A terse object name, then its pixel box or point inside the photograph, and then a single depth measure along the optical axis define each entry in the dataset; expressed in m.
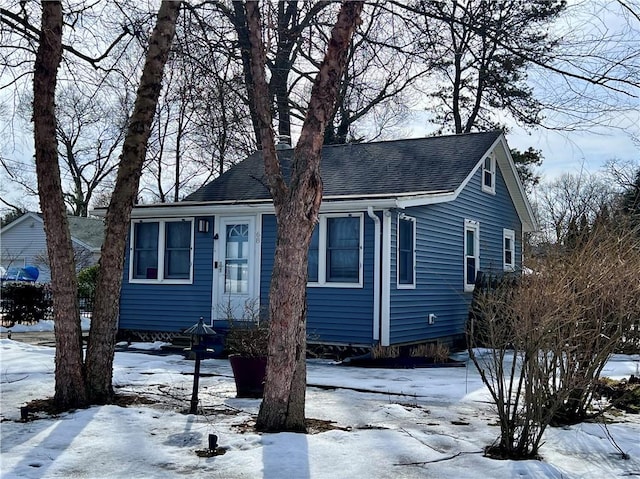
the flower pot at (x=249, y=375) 7.23
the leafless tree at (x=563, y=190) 28.48
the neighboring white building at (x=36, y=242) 31.23
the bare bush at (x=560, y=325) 4.84
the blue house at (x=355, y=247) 11.25
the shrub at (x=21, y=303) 17.23
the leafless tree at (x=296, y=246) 5.53
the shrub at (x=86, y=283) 21.45
